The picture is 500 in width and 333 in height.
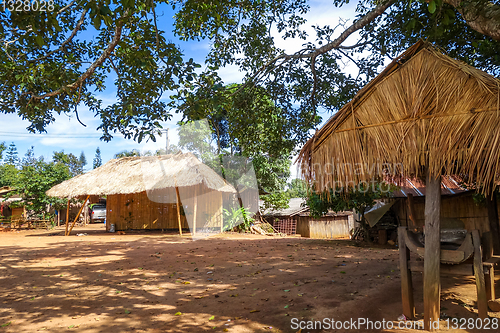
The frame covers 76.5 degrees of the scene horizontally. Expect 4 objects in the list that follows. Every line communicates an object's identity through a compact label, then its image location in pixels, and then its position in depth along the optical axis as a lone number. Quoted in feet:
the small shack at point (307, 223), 68.28
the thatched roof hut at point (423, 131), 10.37
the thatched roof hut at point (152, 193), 49.85
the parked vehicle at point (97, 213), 86.89
